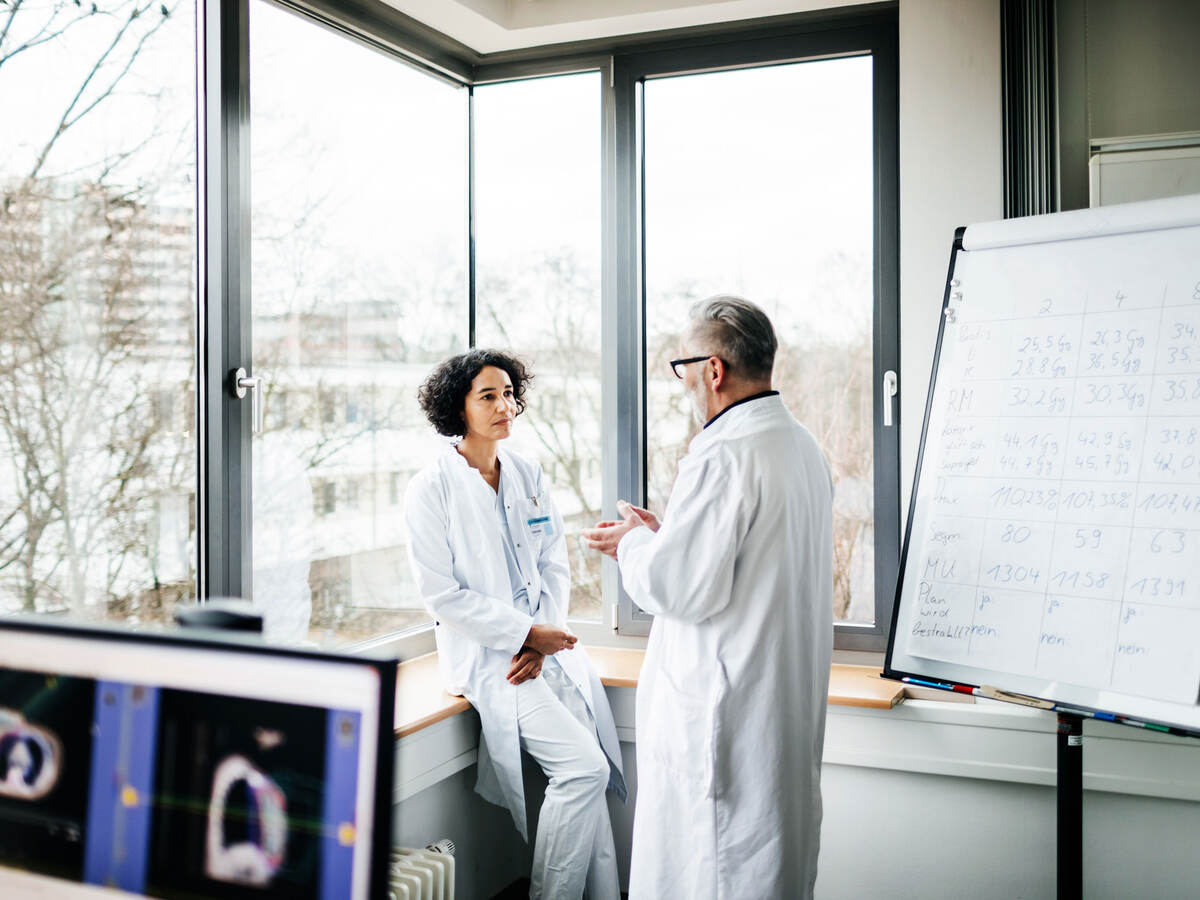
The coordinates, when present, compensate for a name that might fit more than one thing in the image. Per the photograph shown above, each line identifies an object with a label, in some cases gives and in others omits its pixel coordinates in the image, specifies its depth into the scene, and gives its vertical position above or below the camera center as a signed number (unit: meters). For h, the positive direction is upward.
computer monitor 0.79 -0.26
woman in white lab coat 2.56 -0.47
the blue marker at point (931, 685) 2.10 -0.49
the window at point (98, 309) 1.95 +0.36
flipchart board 1.85 -0.01
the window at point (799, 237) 3.06 +0.78
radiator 2.22 -0.98
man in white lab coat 2.03 -0.38
